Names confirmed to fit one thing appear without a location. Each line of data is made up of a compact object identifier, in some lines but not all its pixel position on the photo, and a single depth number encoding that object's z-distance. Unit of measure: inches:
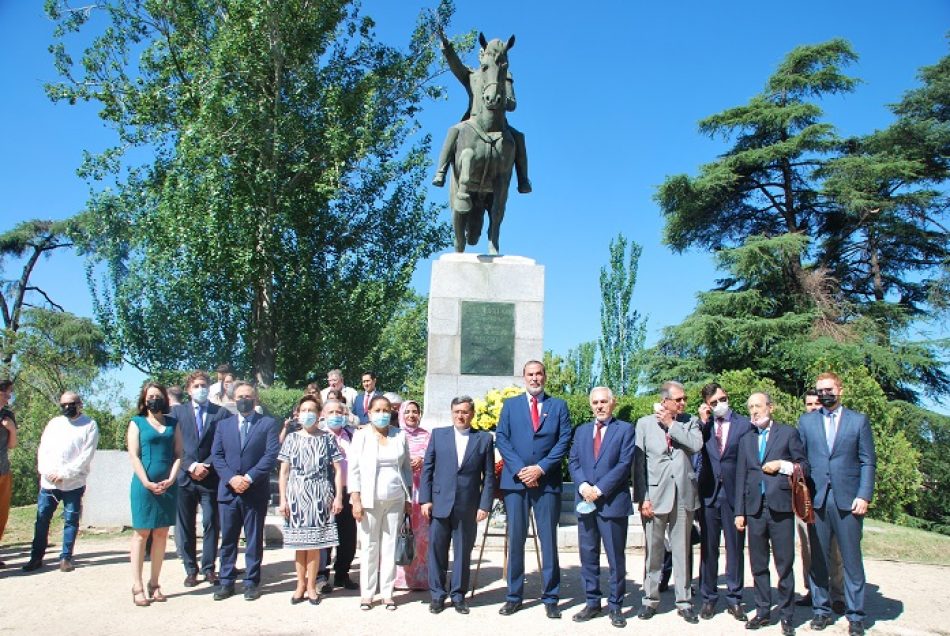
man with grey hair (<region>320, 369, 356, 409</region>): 321.7
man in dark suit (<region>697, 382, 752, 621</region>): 217.2
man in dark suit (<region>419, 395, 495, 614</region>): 217.9
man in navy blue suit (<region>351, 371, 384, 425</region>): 328.8
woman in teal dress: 223.5
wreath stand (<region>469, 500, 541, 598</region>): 231.1
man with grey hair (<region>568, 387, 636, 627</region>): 210.8
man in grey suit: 214.4
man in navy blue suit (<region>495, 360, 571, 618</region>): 214.5
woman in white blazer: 219.1
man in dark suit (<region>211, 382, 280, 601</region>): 228.5
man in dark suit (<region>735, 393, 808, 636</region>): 207.6
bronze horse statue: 350.0
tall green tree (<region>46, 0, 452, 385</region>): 677.3
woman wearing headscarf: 241.6
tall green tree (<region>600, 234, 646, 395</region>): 911.0
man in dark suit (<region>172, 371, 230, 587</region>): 250.5
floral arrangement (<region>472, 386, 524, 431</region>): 308.8
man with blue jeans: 273.1
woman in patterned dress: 220.1
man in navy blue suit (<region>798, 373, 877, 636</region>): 209.9
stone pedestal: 343.6
